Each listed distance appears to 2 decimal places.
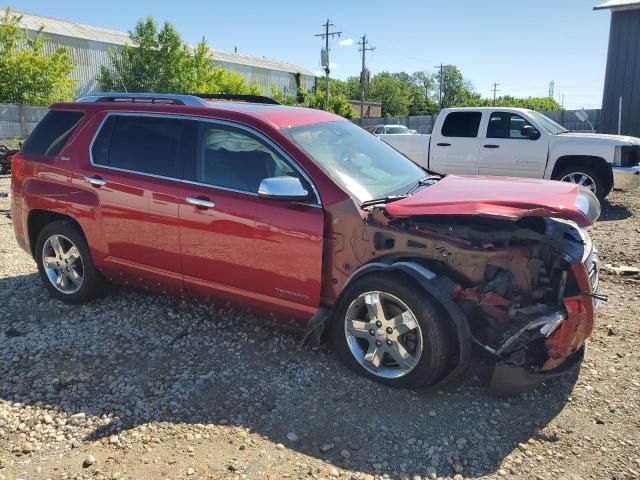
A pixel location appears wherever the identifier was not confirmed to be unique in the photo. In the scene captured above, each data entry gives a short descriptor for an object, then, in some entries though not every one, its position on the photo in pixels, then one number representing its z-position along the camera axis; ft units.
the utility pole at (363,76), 163.00
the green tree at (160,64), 131.44
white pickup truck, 31.01
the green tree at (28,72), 94.89
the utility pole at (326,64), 144.15
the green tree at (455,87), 332.80
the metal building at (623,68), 62.23
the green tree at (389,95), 295.07
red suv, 10.50
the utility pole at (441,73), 256.85
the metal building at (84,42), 143.23
